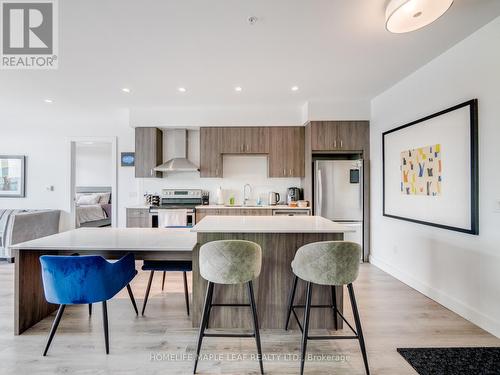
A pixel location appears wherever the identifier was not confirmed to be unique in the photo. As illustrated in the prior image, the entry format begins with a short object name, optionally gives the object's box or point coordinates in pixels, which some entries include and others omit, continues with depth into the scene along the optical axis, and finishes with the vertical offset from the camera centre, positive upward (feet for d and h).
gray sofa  13.15 -2.15
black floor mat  5.73 -4.14
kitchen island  7.10 -2.93
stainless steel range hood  14.94 +1.76
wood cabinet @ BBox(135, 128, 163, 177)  15.05 +2.20
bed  20.56 -1.61
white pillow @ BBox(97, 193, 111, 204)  24.77 -1.01
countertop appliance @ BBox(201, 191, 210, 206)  15.87 -0.64
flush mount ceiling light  5.72 +4.14
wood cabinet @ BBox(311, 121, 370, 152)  13.73 +2.88
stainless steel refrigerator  13.53 -0.22
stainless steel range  14.26 -1.05
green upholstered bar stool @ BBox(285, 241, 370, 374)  5.63 -1.78
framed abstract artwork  7.63 +0.65
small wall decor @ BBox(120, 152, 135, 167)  16.47 +1.94
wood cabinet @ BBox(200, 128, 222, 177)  15.01 +2.14
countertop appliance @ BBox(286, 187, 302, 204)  15.28 -0.38
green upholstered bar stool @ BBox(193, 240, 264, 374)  5.74 -1.76
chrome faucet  16.20 -0.20
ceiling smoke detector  6.81 +4.59
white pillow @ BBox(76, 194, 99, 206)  23.98 -1.17
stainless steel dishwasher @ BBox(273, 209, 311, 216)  13.83 -1.32
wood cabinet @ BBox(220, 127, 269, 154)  14.99 +2.85
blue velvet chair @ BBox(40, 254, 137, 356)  6.01 -2.25
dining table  6.57 -1.76
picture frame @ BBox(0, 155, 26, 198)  16.79 +0.77
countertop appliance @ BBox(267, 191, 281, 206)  15.42 -0.68
